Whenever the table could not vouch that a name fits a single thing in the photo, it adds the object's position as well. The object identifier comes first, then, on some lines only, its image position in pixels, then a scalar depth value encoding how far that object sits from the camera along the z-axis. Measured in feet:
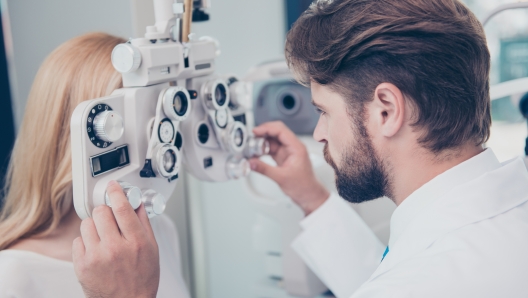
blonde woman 3.67
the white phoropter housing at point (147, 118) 2.92
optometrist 2.71
